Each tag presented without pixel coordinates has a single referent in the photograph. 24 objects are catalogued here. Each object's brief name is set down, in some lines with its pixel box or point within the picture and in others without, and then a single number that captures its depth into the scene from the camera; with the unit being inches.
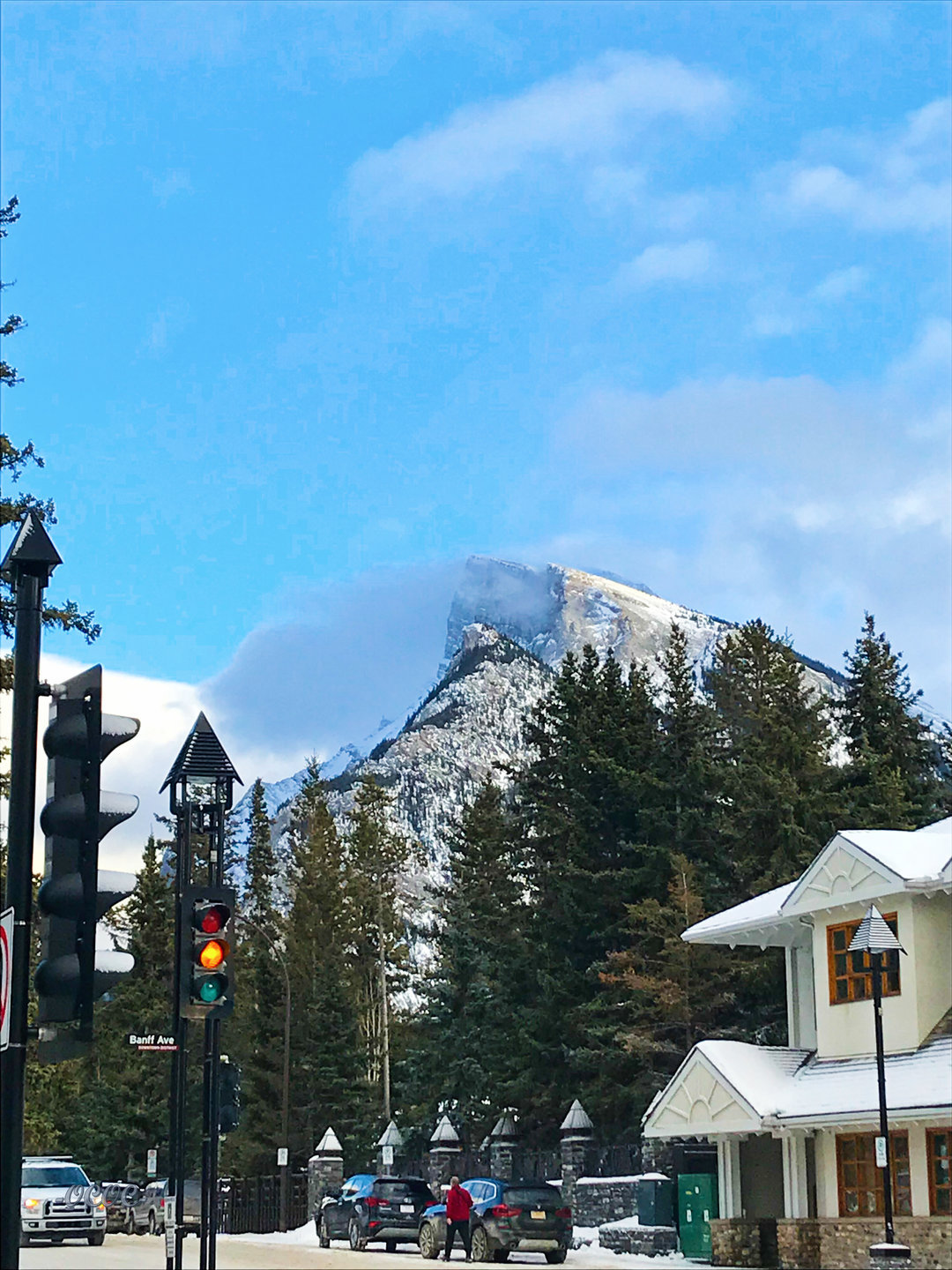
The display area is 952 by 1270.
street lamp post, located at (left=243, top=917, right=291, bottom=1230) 1904.5
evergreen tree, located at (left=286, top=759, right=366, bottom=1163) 2465.6
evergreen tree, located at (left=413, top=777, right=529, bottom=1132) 2186.3
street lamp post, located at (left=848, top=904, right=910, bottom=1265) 990.4
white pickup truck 1417.3
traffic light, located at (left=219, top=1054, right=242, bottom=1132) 945.5
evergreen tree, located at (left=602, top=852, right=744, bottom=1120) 1797.5
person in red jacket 1272.1
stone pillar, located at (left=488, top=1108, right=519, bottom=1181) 1793.8
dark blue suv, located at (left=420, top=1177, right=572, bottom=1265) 1269.7
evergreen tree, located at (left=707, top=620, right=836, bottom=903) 1963.6
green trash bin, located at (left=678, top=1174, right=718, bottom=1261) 1326.3
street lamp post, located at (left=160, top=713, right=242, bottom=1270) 819.4
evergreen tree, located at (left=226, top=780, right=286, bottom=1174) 2455.7
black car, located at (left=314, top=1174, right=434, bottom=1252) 1492.4
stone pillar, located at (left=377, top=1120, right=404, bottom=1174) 1867.6
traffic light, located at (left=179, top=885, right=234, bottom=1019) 559.8
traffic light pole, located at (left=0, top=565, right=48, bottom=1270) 290.7
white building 1117.7
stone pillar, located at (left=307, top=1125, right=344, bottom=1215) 1961.1
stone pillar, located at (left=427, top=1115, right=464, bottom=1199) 1970.8
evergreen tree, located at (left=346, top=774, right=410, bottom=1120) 3282.5
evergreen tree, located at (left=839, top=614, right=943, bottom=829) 2010.3
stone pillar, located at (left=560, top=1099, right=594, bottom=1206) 1582.2
